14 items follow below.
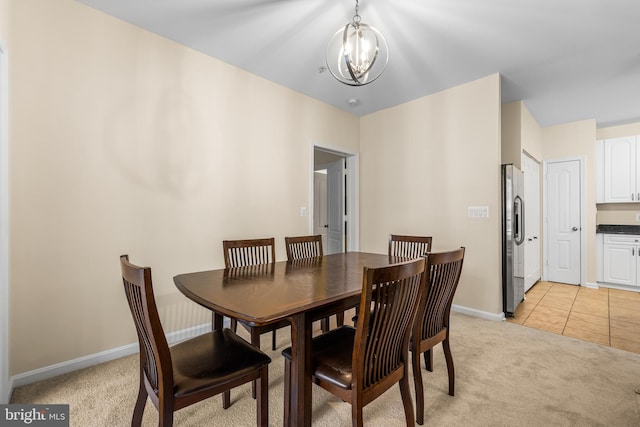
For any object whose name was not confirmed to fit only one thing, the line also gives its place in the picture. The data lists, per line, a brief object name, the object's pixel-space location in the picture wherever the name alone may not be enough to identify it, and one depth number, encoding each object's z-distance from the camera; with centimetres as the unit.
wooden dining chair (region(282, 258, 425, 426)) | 115
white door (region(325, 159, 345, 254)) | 461
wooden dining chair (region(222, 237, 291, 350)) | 210
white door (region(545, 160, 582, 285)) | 454
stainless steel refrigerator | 305
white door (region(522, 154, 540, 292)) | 409
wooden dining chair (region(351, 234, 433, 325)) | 259
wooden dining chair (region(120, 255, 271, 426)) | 109
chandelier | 182
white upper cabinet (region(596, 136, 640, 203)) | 430
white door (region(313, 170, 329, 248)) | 591
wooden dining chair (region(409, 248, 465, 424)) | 153
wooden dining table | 117
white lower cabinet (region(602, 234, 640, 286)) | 419
